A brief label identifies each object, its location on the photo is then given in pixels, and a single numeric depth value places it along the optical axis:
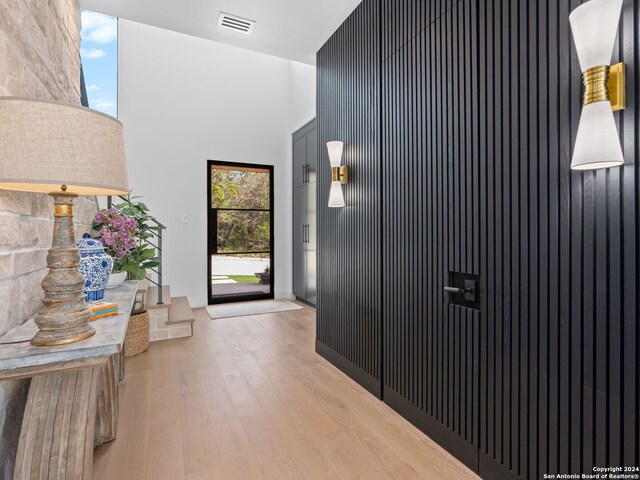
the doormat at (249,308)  4.75
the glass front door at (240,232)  5.42
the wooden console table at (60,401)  1.04
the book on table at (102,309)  1.42
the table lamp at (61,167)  0.95
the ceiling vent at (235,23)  2.72
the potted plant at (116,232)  2.51
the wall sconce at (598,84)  1.04
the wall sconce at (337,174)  2.76
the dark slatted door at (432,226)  1.67
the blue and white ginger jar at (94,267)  1.66
